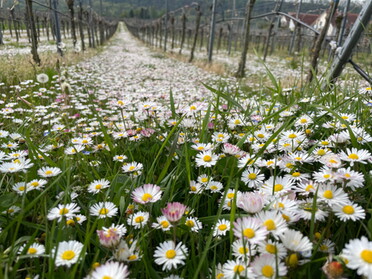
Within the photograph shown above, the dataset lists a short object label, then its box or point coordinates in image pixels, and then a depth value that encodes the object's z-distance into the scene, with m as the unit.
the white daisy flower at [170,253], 0.21
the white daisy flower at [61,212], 0.25
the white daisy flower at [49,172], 0.33
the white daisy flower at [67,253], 0.21
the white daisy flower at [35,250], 0.23
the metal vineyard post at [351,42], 0.78
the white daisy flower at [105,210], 0.27
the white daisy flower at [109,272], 0.18
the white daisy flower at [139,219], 0.27
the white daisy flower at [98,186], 0.33
